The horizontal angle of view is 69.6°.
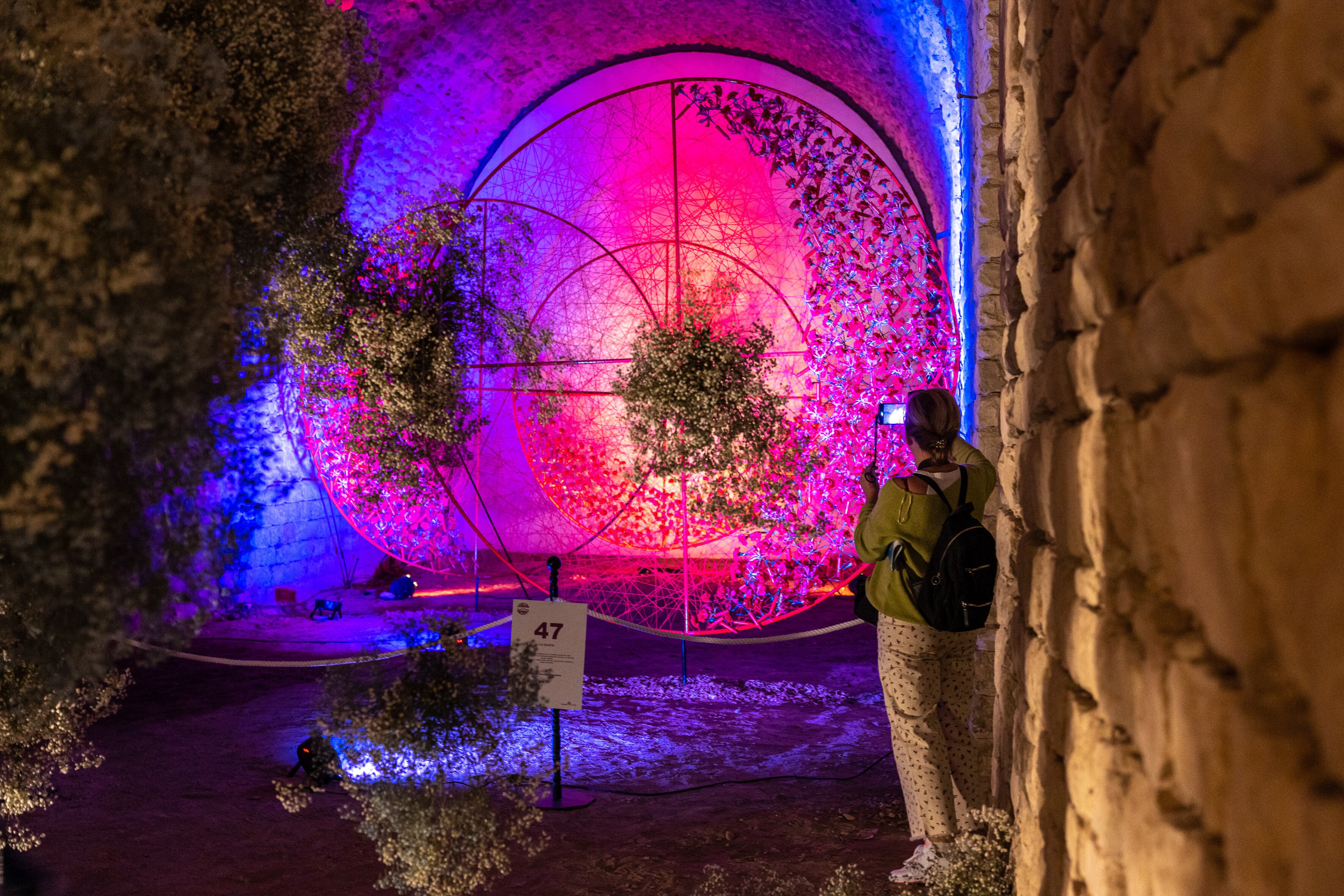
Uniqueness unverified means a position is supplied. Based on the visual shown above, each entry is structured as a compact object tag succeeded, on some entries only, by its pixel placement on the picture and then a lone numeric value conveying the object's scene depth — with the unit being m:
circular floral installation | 5.40
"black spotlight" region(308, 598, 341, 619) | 7.83
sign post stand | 3.74
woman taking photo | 3.10
